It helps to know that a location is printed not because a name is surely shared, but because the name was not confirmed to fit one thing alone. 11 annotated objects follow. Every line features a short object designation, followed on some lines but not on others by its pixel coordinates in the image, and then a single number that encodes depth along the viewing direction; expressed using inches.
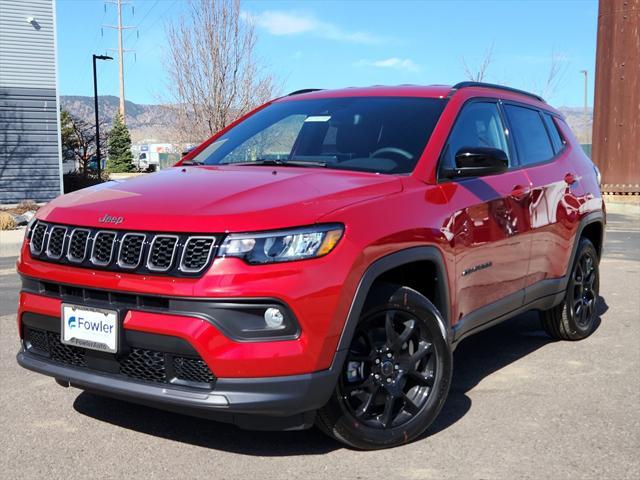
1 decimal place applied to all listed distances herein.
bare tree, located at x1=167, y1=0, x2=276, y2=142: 855.1
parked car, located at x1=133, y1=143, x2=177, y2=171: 3205.2
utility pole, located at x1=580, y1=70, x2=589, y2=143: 2873.5
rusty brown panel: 796.6
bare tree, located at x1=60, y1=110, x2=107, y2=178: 1806.1
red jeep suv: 122.4
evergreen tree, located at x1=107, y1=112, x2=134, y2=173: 2401.1
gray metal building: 840.9
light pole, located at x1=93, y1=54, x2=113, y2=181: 1351.5
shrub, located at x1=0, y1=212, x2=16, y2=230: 608.1
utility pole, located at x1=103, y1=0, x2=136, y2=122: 2815.0
